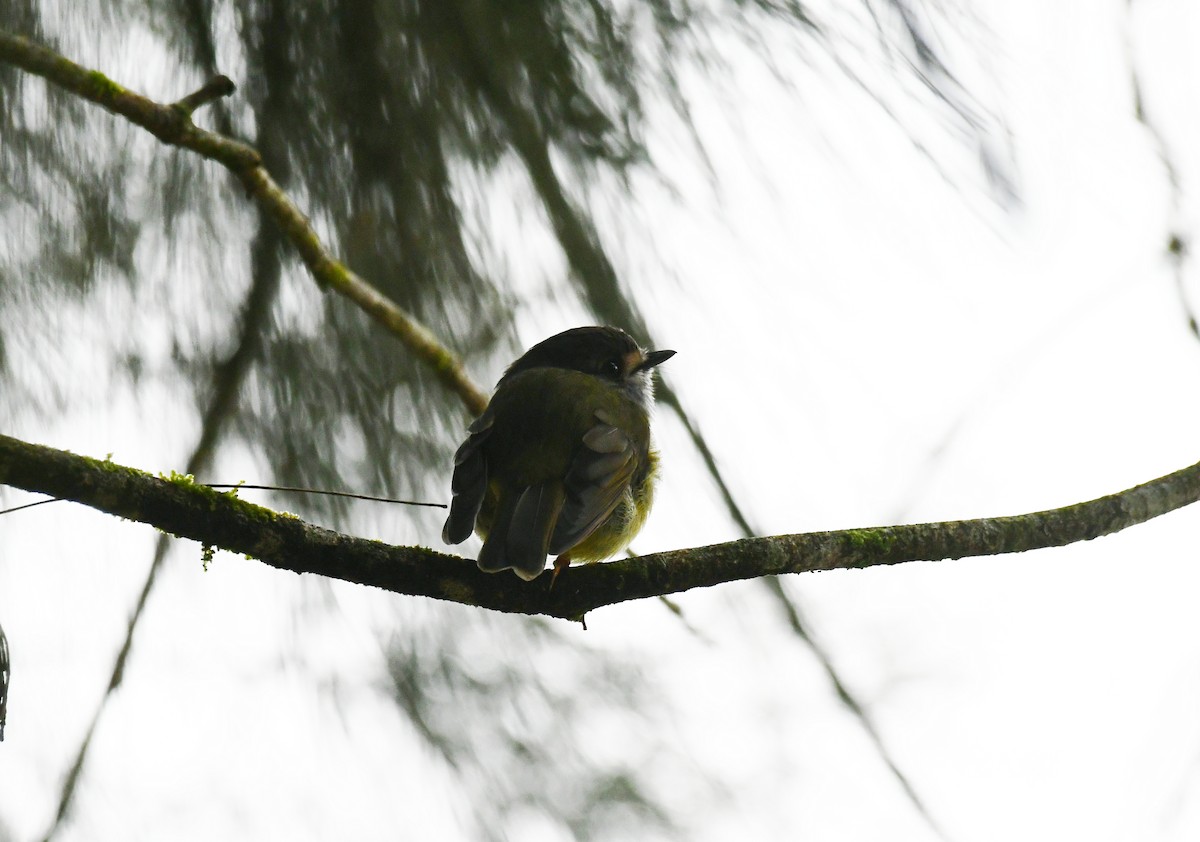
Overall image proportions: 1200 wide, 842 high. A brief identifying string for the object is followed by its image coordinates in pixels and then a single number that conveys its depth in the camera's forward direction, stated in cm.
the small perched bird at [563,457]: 605
